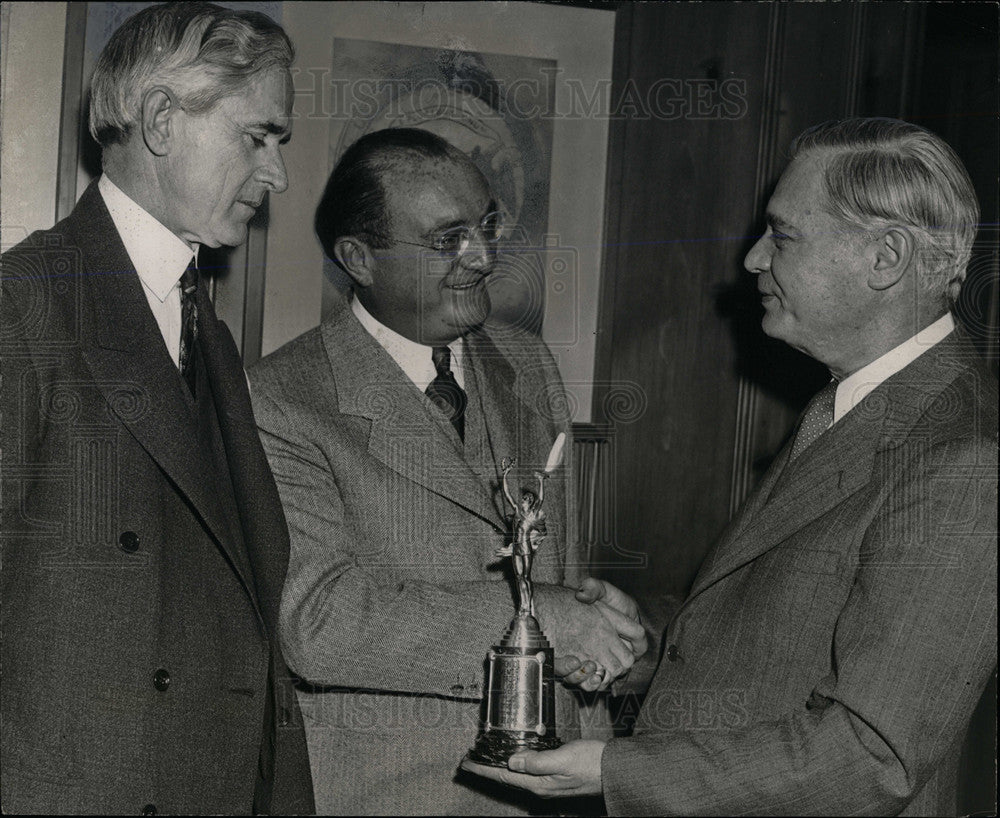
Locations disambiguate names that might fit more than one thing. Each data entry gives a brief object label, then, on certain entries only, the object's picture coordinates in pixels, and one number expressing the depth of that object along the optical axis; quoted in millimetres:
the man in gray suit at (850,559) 1600
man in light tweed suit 1986
